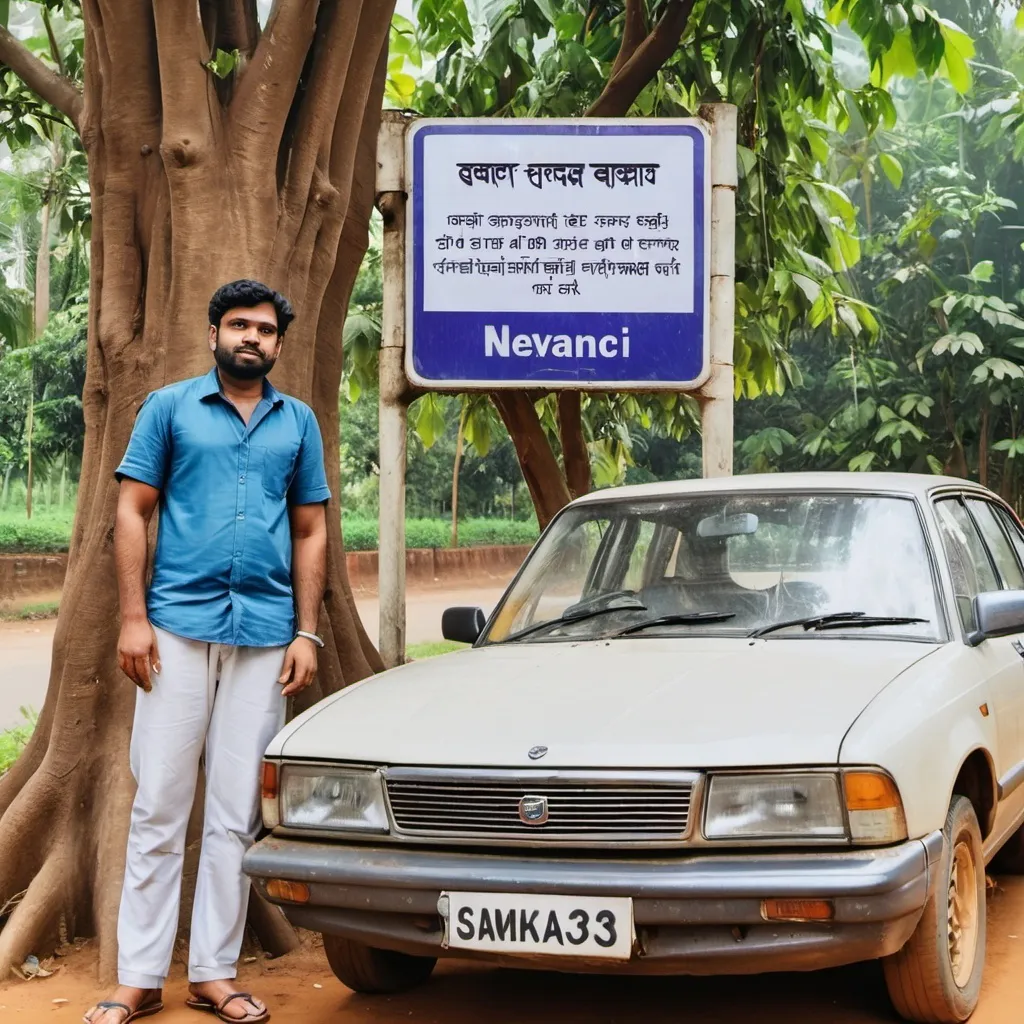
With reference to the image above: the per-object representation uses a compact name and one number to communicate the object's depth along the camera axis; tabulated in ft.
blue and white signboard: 21.36
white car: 10.86
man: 13.56
